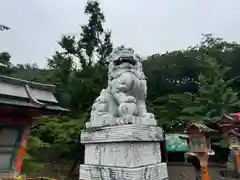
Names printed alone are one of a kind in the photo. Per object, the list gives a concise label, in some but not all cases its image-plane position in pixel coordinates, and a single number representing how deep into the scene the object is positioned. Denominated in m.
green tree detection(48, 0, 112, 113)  10.72
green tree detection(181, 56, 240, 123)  10.18
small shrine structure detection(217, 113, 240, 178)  6.68
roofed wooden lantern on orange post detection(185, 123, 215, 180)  5.76
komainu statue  2.74
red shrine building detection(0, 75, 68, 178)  4.04
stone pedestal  2.46
